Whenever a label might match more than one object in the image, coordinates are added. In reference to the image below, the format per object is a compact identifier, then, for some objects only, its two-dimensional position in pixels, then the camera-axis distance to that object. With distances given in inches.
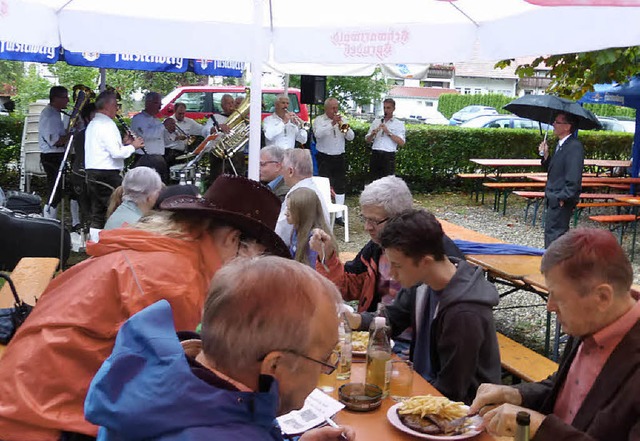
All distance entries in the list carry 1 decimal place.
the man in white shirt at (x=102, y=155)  302.7
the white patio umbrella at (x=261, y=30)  178.7
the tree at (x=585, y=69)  296.3
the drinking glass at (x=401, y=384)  103.7
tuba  363.3
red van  589.3
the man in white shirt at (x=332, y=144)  438.3
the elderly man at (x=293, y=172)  196.5
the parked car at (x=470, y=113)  1119.8
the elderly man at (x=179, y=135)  448.5
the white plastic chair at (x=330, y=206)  323.6
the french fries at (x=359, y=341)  122.4
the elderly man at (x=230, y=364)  48.9
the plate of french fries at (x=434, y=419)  87.9
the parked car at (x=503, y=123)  866.4
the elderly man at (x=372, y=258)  147.7
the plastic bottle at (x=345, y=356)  109.4
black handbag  130.8
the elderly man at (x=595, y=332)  77.9
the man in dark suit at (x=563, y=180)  307.7
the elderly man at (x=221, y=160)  414.0
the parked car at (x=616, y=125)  854.5
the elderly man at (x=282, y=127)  419.5
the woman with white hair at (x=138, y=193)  196.4
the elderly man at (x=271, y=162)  237.1
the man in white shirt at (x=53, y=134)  356.8
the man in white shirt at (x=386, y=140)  461.7
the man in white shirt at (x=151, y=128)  401.7
